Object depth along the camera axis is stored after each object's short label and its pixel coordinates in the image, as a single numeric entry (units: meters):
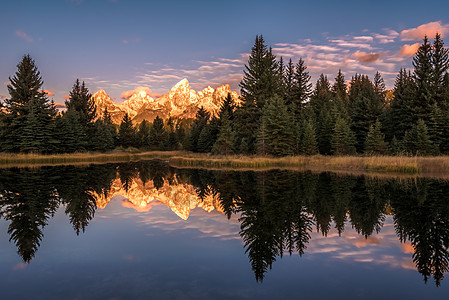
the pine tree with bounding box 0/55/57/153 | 48.97
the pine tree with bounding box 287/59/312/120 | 65.12
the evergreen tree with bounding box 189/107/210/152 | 76.62
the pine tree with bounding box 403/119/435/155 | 39.09
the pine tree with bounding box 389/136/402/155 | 42.26
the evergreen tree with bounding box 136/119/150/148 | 100.01
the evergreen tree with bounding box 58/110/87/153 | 54.69
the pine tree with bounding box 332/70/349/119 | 89.80
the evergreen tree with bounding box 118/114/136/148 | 89.75
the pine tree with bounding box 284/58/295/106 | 63.97
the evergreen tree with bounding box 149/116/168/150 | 101.65
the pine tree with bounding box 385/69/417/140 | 48.66
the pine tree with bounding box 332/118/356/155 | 45.34
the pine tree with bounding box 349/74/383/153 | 51.81
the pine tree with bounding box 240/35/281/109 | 52.38
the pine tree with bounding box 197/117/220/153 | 65.86
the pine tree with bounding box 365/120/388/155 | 42.22
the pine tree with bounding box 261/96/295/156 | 43.19
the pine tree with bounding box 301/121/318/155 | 44.31
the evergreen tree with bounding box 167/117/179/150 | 102.19
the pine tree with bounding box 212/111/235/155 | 48.03
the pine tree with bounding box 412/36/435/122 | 46.69
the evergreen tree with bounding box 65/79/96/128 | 68.62
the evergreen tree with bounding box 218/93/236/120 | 64.25
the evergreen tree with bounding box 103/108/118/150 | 75.83
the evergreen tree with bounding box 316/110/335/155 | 51.50
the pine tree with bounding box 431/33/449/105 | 47.94
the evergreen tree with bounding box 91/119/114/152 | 67.19
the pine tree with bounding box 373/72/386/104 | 85.56
